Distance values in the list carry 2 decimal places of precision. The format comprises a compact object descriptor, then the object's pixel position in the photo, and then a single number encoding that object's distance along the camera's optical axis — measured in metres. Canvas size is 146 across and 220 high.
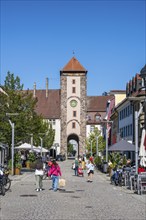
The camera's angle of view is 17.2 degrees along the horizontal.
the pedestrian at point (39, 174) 24.76
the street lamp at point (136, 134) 26.36
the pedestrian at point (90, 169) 34.40
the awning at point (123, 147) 34.59
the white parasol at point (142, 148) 18.31
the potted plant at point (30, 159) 55.31
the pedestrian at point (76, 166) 43.71
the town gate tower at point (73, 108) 111.50
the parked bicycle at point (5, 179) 22.11
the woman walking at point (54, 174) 24.89
